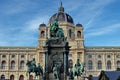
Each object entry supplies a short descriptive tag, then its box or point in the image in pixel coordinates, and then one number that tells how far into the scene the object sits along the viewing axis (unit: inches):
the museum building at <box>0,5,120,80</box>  2750.9
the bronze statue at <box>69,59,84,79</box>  1036.5
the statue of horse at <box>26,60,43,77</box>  1039.3
